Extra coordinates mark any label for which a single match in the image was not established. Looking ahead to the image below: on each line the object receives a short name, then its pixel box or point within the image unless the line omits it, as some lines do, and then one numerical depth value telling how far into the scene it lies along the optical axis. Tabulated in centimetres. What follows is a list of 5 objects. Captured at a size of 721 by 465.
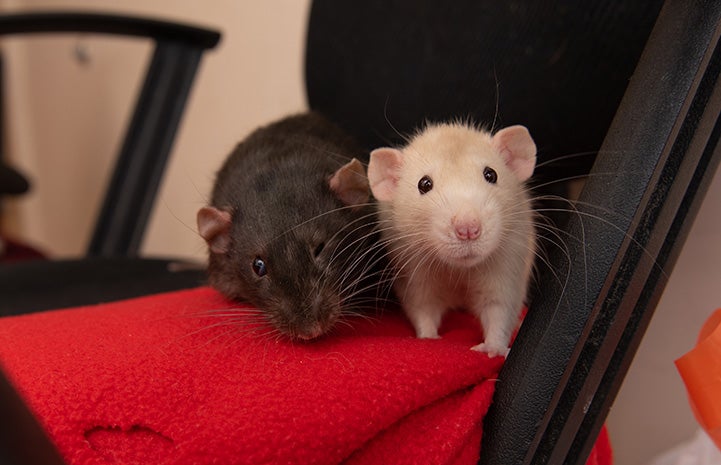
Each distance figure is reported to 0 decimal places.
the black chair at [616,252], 34
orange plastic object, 36
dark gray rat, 40
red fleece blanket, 35
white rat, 39
